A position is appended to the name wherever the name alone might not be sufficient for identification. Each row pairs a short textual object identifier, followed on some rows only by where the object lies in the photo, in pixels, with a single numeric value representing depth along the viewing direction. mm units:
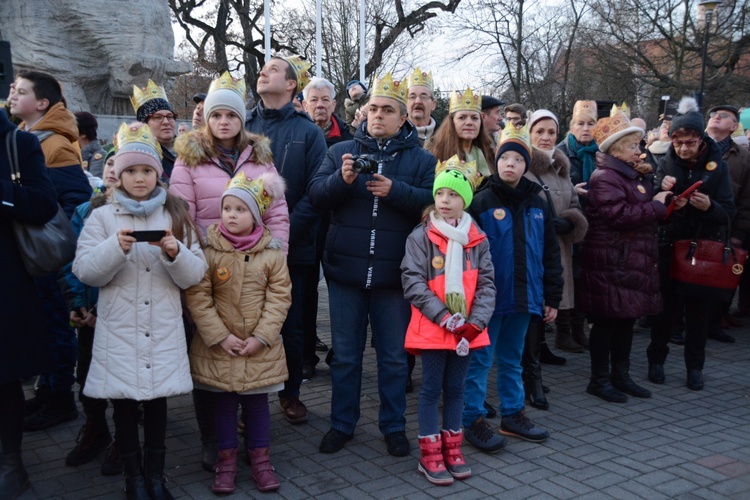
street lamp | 19859
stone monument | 10477
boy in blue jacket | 4457
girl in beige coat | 3684
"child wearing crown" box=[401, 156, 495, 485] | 3941
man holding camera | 4199
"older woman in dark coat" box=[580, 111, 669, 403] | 5238
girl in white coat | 3375
